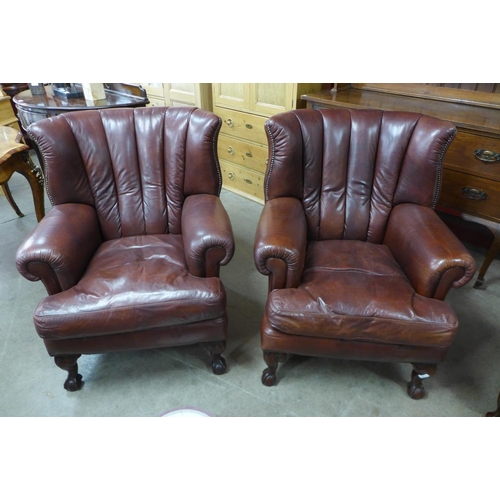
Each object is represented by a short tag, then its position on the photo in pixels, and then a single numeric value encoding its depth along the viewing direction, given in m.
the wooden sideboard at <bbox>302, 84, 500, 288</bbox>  1.84
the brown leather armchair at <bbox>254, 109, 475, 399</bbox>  1.32
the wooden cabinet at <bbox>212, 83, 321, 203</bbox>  2.43
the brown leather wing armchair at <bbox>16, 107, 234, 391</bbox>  1.35
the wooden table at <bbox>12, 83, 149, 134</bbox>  2.31
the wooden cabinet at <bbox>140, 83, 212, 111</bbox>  2.90
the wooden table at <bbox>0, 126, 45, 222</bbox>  2.05
